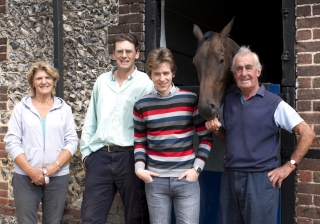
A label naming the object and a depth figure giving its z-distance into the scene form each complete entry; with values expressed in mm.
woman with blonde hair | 3588
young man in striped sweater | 3154
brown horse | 3152
